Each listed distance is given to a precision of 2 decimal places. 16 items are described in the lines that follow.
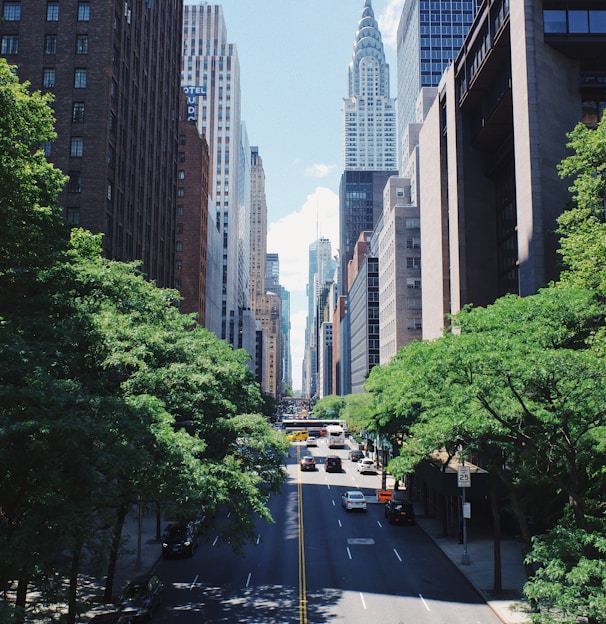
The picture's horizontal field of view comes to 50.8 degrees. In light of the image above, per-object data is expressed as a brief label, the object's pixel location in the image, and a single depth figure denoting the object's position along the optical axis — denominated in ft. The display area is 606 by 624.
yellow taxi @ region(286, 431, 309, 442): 427.49
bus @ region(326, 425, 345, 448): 337.52
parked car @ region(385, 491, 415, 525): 143.95
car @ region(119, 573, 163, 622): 75.66
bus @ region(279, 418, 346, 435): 530.27
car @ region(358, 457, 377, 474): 236.18
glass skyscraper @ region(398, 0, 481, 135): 517.55
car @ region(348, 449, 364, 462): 284.72
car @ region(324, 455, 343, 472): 240.36
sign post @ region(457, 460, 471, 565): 109.40
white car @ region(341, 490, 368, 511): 159.33
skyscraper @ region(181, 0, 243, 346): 581.53
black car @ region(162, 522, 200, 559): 114.42
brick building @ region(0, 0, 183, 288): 171.73
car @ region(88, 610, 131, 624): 69.56
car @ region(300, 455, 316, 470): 248.73
